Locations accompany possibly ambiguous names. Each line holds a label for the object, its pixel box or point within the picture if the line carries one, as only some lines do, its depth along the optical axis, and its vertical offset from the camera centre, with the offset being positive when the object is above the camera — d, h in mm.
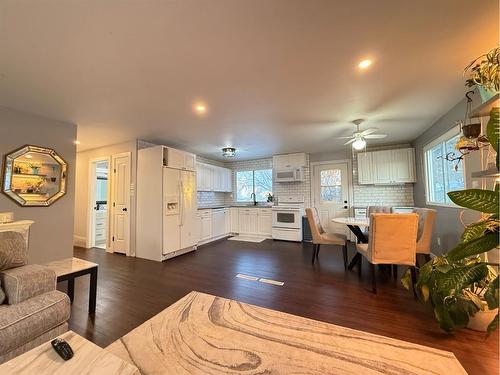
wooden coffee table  846 -704
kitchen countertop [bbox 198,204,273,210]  5685 -321
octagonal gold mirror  2791 +328
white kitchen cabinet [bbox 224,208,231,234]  6191 -745
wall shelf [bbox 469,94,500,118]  1282 +565
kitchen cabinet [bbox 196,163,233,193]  5675 +532
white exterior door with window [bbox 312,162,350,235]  5500 +39
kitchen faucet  6598 -84
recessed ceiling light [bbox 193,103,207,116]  2803 +1227
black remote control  918 -684
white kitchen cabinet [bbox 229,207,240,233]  6340 -742
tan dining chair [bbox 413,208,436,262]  2736 -546
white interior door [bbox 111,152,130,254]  4336 -141
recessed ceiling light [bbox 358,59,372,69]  1916 +1221
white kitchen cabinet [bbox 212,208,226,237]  5695 -743
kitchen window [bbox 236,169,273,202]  6586 +359
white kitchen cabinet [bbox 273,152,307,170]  5704 +954
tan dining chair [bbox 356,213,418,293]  2438 -546
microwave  5723 +568
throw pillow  1663 -424
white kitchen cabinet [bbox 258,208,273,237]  5945 -747
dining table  3116 -571
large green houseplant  939 -238
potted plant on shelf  1372 +807
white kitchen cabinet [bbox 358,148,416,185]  4629 +621
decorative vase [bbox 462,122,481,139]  1616 +491
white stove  5441 -715
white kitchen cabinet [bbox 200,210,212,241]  5223 -735
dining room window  3088 +367
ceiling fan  3301 +921
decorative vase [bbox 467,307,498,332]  1759 -1093
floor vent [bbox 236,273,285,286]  2832 -1193
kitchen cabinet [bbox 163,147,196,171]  4109 +780
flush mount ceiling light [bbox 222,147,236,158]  4906 +1069
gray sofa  1315 -744
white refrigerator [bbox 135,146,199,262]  3975 -141
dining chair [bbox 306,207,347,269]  3410 -711
